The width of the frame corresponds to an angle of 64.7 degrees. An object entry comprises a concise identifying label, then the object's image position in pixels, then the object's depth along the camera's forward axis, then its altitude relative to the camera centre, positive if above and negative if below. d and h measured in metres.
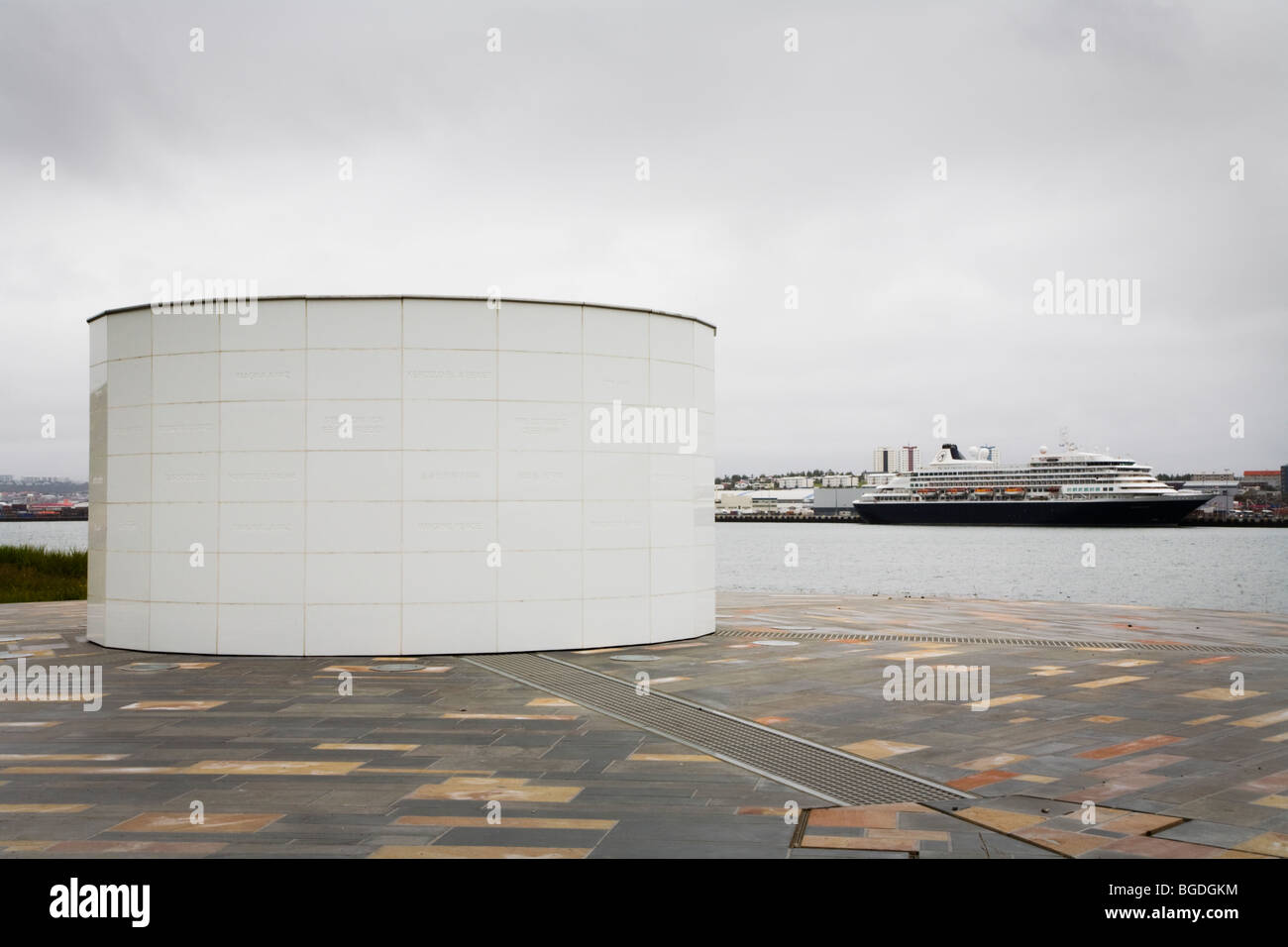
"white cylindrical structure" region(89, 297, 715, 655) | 13.86 +0.02
